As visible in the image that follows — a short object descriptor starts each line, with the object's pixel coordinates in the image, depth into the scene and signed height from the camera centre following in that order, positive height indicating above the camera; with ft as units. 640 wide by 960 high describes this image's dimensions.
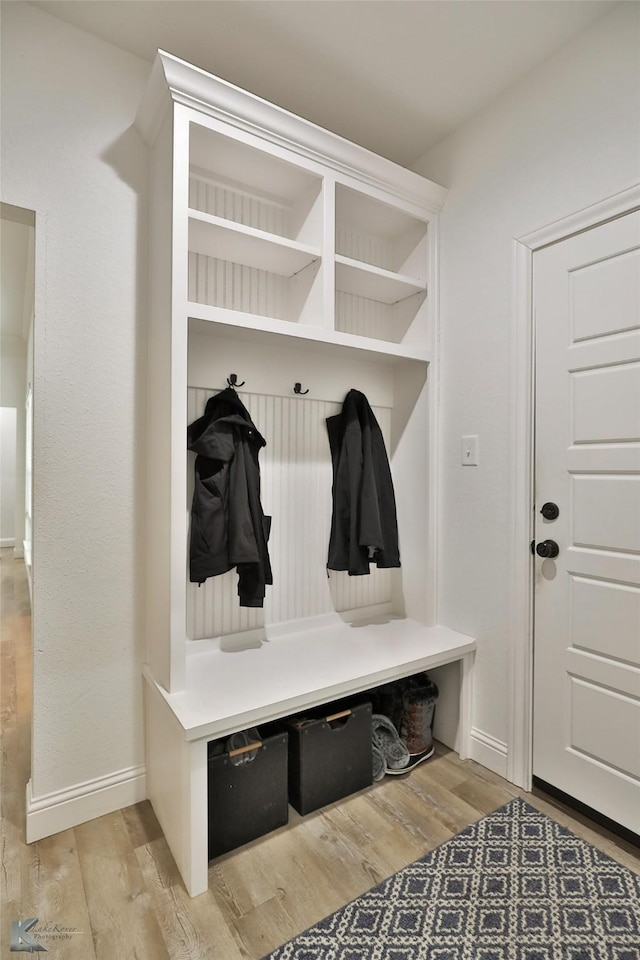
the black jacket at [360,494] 7.29 -0.27
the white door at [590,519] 5.48 -0.46
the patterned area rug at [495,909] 4.30 -4.00
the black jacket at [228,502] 6.17 -0.33
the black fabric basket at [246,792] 5.35 -3.48
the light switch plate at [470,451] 7.18 +0.38
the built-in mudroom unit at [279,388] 5.46 +1.25
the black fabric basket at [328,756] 6.00 -3.44
